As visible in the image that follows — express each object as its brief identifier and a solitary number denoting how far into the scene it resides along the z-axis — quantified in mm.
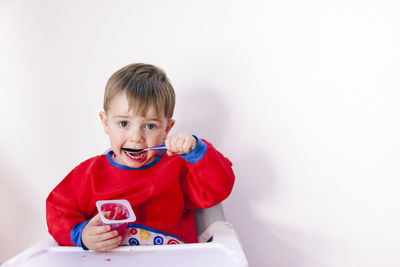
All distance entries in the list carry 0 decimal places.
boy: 839
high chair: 688
